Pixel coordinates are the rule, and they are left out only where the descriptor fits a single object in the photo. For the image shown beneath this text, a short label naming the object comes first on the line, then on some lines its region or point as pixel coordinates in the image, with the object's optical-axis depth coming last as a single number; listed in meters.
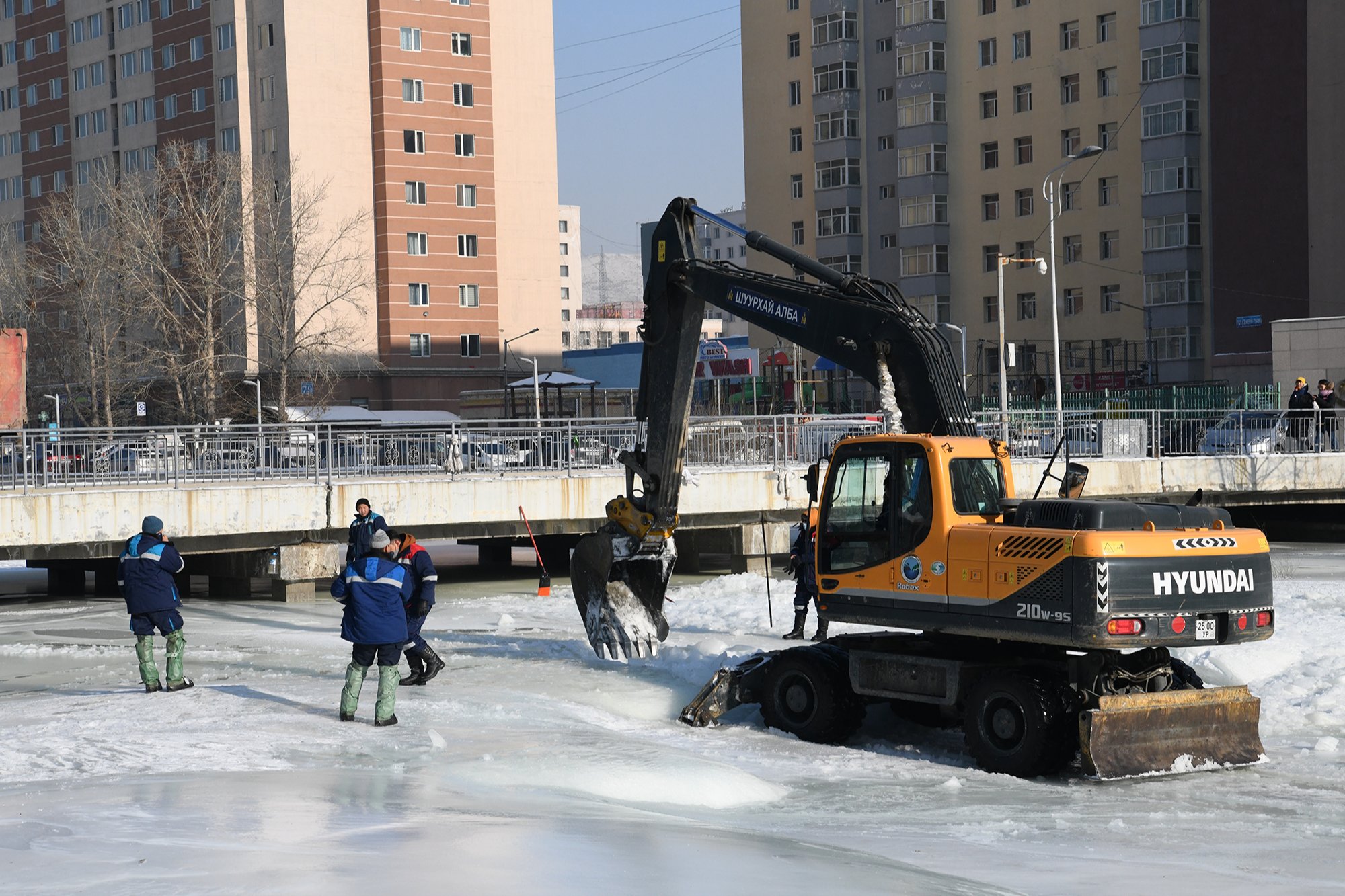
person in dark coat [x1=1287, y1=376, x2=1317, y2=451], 35.44
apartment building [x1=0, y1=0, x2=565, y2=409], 73.56
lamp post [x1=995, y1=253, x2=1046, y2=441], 33.98
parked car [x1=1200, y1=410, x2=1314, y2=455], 35.38
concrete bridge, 24.28
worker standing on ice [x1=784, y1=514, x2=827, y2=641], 18.47
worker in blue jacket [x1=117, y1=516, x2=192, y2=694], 13.71
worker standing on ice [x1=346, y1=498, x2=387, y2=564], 17.81
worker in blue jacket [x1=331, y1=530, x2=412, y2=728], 11.95
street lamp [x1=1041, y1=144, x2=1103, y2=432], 33.94
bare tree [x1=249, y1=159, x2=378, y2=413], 51.00
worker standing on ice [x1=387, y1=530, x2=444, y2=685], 14.24
